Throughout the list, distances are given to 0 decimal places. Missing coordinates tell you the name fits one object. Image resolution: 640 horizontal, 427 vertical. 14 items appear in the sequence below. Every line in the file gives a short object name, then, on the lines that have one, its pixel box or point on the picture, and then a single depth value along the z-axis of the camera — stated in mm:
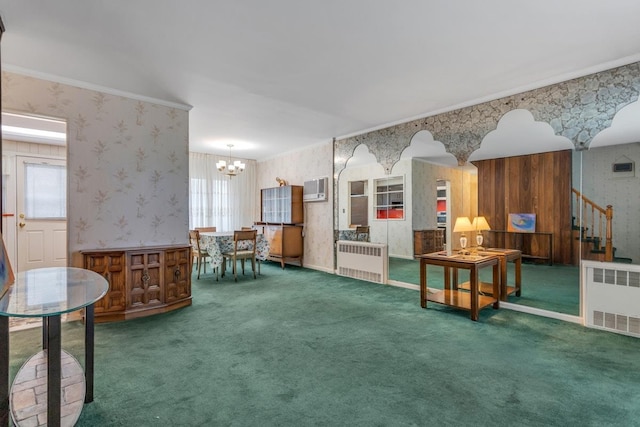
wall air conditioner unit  6168
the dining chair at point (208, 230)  6422
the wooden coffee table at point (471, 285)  3316
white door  5066
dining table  5254
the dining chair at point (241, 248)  5359
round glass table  1257
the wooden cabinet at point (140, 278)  3318
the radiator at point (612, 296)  2922
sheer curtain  7270
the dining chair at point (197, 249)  5464
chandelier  6012
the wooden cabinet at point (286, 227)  6535
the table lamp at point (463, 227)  3873
